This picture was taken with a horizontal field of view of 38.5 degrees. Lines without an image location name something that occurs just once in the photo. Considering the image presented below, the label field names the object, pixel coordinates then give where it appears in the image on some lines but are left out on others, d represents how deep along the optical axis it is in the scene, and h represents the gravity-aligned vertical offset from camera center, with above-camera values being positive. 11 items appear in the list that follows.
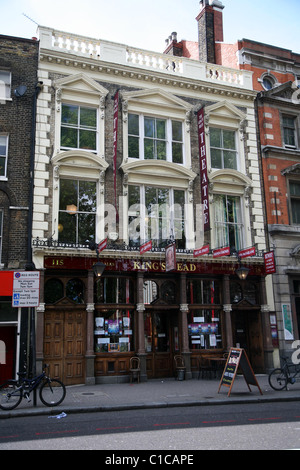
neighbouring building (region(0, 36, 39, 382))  15.24 +5.82
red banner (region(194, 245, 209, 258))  16.81 +3.05
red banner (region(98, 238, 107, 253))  15.64 +3.12
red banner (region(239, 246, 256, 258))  17.73 +3.12
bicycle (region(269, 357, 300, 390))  13.95 -1.64
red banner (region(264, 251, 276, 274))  18.33 +2.78
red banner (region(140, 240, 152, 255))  16.22 +3.14
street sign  11.73 +1.21
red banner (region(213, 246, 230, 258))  16.82 +3.00
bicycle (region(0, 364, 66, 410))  10.88 -1.45
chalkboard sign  12.95 -1.14
